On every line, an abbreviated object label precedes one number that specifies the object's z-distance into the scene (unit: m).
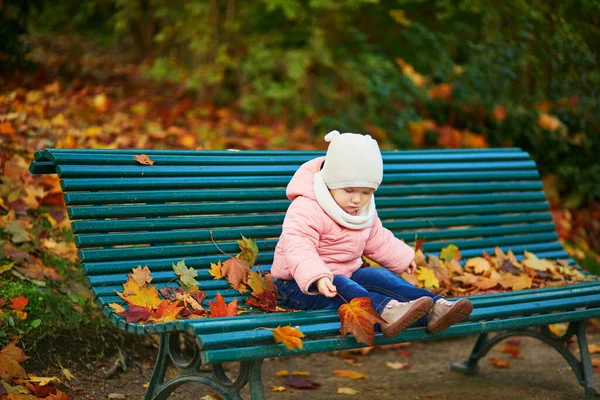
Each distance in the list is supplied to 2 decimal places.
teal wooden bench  3.06
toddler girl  3.18
